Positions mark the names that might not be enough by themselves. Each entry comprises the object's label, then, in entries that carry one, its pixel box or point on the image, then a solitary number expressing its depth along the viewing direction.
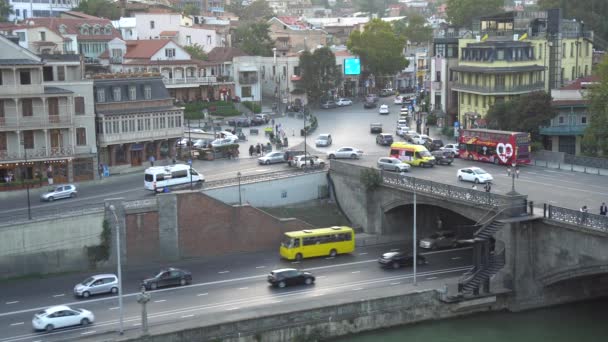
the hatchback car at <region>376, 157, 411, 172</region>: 58.38
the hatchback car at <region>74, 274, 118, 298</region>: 42.94
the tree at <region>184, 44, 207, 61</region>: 98.86
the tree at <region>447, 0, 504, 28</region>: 124.56
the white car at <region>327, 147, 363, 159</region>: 64.50
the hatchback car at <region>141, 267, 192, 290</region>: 44.42
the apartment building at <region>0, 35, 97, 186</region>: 55.22
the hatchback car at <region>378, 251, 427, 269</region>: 47.81
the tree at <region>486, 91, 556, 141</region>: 69.75
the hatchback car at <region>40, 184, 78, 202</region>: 52.62
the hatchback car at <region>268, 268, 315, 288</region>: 44.44
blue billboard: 109.88
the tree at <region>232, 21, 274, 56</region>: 110.31
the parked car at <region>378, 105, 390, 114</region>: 92.56
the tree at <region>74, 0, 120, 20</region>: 117.50
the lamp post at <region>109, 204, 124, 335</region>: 36.56
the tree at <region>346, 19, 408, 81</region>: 112.06
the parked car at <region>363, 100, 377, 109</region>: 99.94
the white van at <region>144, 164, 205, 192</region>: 53.94
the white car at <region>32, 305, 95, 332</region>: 38.06
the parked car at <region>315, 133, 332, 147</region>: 71.12
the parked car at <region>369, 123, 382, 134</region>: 79.12
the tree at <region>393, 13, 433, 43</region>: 150.50
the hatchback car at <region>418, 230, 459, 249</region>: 52.00
